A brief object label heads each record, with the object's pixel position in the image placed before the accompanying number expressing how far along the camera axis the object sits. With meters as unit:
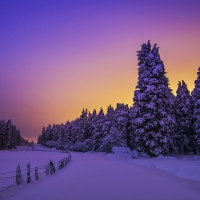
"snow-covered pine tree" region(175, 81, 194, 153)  43.31
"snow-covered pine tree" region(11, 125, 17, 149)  131.50
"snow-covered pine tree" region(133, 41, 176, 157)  31.30
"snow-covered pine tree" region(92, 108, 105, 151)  71.88
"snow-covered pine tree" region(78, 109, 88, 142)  90.71
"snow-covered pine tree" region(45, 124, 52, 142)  153.50
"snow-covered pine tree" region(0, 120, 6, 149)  118.31
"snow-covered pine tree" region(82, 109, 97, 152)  79.50
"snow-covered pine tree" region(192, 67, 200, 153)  37.06
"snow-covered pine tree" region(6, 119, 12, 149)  121.22
